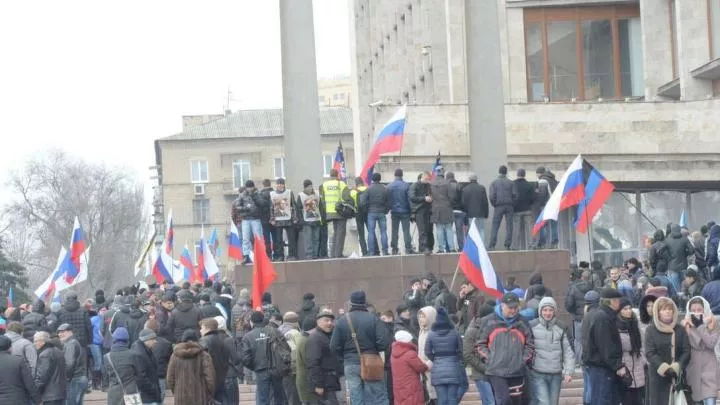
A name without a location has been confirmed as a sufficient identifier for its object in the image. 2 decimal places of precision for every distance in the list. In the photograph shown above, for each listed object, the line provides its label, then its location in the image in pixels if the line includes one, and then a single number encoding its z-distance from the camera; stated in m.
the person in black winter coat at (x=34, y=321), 25.25
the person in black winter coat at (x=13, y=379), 20.86
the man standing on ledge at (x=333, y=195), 29.75
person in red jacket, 20.45
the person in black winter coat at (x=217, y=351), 21.25
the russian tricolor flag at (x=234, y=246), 35.60
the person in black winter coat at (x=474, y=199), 30.34
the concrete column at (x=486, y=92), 33.47
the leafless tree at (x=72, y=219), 108.12
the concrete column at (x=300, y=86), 32.50
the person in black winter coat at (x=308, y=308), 24.25
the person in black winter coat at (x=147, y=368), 21.08
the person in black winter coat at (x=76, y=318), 28.23
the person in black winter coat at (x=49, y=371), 22.77
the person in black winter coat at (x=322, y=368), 20.55
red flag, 25.45
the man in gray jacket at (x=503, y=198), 30.38
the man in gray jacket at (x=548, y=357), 20.12
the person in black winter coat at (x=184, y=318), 24.00
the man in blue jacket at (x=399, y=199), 30.17
